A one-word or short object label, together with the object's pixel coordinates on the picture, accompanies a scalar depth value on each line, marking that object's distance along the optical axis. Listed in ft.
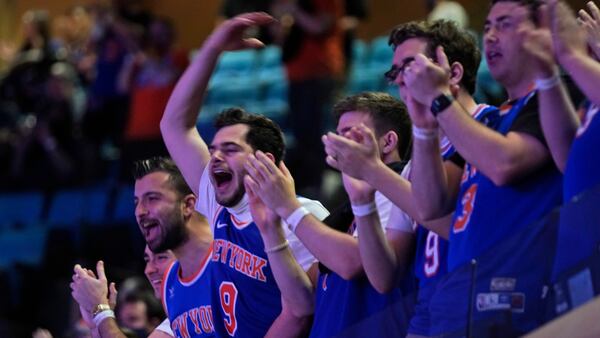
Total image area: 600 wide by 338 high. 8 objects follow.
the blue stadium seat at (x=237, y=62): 75.05
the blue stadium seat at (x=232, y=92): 70.59
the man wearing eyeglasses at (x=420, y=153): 25.94
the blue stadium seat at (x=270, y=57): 73.41
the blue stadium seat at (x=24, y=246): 64.34
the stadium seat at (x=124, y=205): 63.72
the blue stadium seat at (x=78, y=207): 65.10
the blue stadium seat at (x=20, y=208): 68.54
